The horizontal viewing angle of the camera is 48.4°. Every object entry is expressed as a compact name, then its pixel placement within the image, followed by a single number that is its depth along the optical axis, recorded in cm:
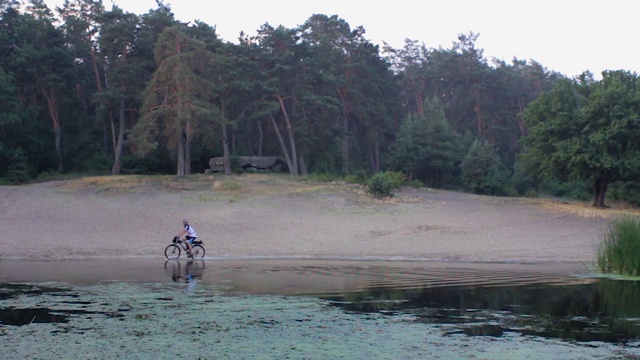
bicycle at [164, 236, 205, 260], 2570
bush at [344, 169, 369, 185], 4864
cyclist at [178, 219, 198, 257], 2553
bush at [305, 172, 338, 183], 5025
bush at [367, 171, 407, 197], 4041
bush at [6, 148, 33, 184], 5124
